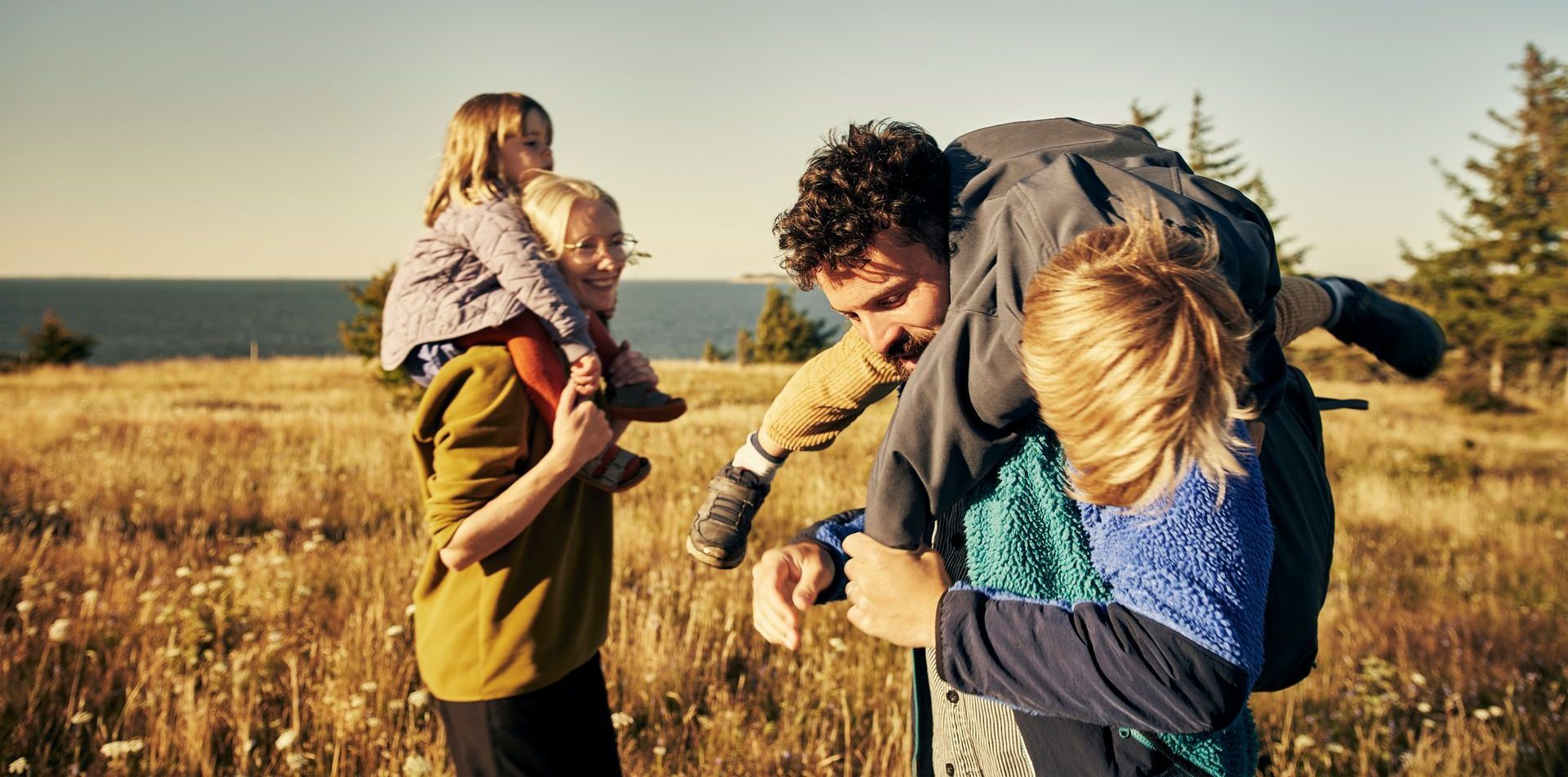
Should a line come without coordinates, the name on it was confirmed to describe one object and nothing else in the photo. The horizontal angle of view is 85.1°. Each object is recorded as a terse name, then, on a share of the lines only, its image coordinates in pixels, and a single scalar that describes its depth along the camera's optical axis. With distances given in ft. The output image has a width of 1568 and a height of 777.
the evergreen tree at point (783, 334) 120.78
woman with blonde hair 7.32
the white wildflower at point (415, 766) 9.71
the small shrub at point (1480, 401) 77.77
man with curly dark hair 4.02
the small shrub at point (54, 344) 103.14
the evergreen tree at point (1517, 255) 89.10
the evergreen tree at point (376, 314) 46.01
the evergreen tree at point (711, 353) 127.01
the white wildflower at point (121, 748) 9.55
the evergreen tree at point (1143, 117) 84.48
